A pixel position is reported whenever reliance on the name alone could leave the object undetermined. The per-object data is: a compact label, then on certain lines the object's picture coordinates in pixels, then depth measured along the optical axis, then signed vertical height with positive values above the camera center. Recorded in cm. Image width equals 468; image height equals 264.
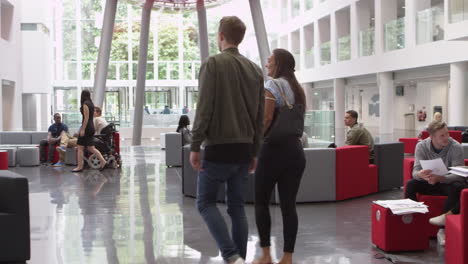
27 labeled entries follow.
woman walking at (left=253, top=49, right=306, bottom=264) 475 -38
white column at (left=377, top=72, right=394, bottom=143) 2708 +44
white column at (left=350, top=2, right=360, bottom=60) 2944 +397
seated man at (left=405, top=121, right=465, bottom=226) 600 -56
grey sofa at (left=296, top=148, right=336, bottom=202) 858 -94
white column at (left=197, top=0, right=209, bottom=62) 2130 +297
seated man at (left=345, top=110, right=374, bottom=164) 950 -35
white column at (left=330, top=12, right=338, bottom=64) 3234 +391
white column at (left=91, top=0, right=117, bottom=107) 1970 +215
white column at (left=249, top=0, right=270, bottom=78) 2033 +293
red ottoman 559 -115
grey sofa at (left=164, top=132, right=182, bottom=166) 1427 -89
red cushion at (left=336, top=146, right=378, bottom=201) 876 -94
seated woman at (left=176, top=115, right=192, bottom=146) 1339 -39
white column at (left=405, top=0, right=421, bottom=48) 2391 +354
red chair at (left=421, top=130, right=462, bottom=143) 1485 -63
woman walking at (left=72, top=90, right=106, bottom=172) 1258 -39
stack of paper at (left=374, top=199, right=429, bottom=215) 559 -91
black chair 501 -89
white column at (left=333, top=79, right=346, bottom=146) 3253 +77
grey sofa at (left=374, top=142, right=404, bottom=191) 973 -88
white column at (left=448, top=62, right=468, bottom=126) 2102 +61
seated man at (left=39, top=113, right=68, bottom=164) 1537 -62
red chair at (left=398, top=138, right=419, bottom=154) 1691 -96
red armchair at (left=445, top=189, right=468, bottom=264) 451 -100
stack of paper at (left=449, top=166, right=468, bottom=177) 556 -58
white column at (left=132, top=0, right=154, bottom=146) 2111 +161
